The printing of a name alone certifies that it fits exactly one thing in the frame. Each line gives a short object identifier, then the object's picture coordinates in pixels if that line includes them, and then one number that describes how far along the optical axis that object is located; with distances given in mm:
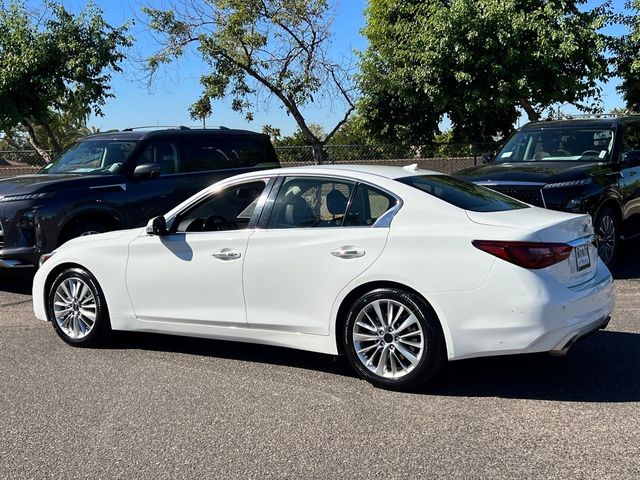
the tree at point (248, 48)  15469
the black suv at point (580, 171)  8148
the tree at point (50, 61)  14711
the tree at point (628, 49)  15793
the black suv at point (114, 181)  8141
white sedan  4406
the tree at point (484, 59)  14688
